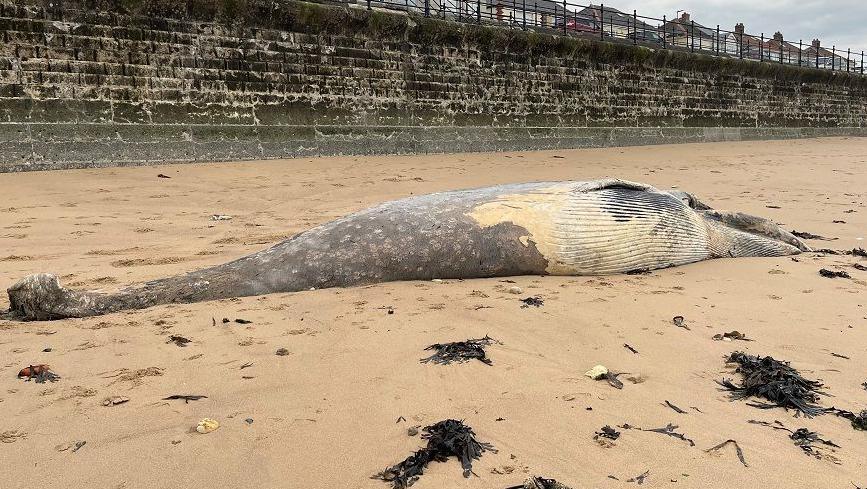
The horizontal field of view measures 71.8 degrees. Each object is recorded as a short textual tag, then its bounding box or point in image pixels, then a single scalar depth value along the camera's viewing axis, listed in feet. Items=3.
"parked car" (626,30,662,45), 64.17
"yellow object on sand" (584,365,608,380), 7.55
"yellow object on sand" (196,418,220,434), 6.22
